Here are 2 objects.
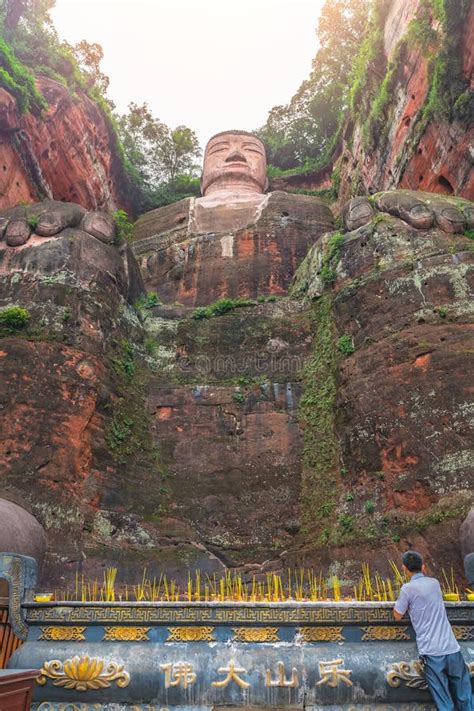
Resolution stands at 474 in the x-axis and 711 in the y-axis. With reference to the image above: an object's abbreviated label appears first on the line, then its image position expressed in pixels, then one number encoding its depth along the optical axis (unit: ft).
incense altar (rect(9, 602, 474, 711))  14.64
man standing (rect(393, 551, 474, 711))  13.44
